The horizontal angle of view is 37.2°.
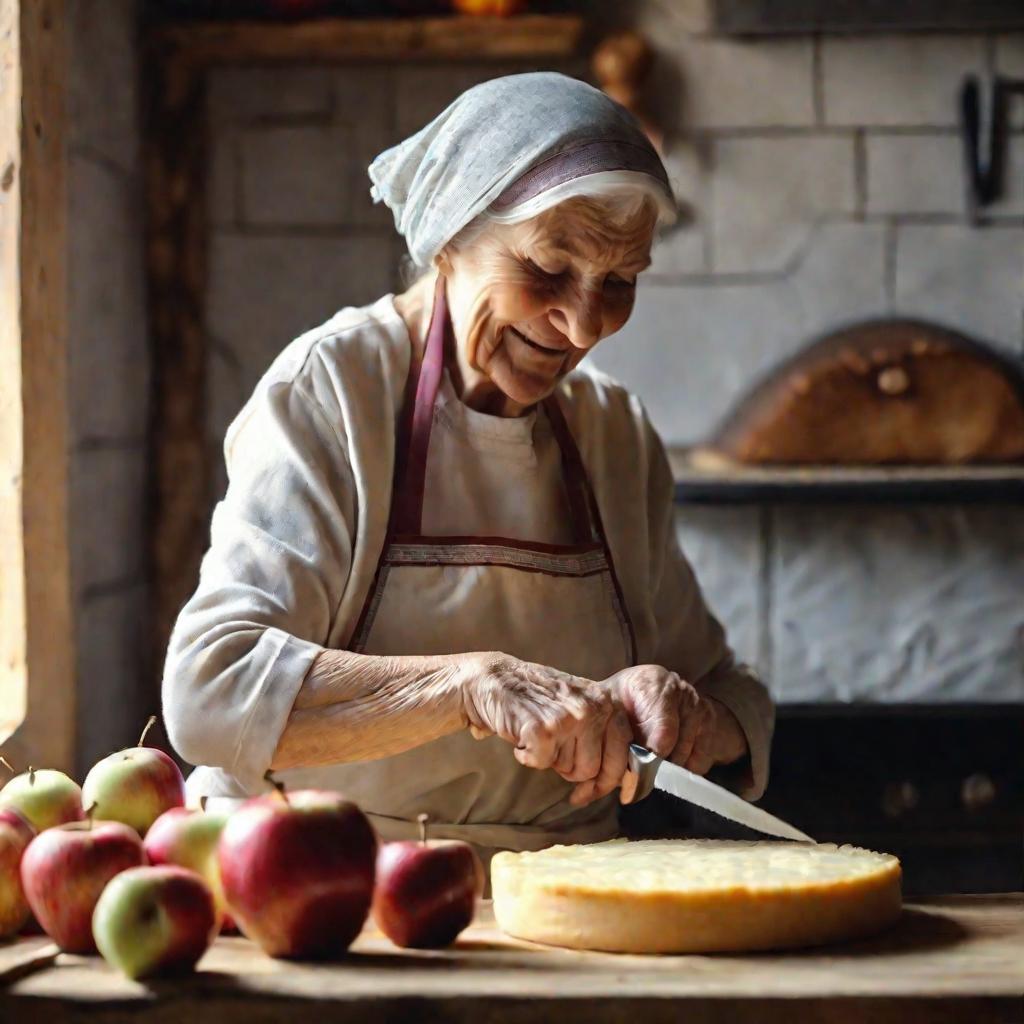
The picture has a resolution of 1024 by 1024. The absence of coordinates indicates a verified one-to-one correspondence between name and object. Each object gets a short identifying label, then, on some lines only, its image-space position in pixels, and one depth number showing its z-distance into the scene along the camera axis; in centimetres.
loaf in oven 351
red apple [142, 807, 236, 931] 146
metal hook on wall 355
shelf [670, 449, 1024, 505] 328
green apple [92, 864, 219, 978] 129
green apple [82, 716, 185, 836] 161
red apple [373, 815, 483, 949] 141
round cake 144
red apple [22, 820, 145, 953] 139
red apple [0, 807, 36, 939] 146
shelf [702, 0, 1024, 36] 352
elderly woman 174
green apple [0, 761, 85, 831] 157
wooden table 127
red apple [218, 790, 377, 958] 133
